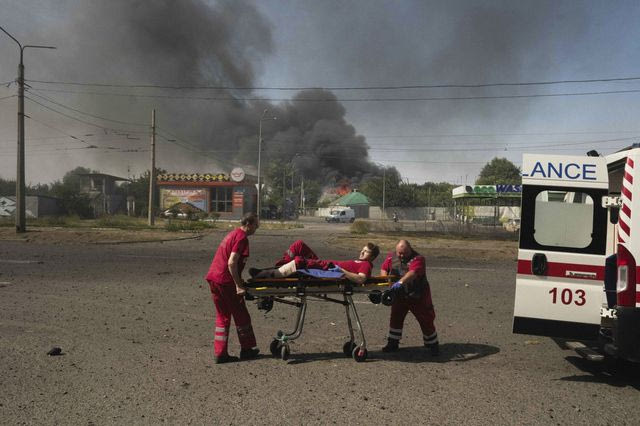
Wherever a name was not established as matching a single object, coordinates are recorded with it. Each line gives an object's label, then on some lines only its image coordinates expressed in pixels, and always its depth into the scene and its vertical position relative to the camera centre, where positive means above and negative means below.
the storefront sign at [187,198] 56.66 +0.64
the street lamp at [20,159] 22.91 +1.82
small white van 60.16 -0.99
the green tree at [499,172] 98.50 +7.87
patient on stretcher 5.29 -0.62
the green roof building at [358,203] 76.81 +0.63
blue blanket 5.25 -0.69
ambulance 4.78 -0.39
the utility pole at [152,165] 31.73 +2.42
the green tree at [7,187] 66.12 +1.63
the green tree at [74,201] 47.84 +0.00
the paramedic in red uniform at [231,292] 5.29 -0.92
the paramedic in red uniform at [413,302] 5.60 -1.06
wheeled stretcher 5.23 -0.88
